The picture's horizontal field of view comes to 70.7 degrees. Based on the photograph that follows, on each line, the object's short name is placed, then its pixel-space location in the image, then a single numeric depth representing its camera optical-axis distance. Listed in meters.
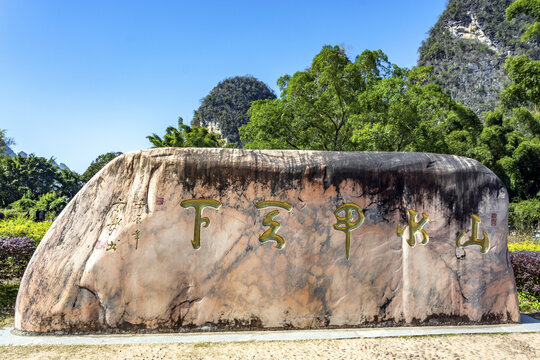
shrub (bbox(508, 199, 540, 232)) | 15.09
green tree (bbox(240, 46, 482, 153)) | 10.79
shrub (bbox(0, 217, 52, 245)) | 6.48
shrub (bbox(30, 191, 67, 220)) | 18.77
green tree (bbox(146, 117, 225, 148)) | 22.95
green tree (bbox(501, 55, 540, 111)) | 9.26
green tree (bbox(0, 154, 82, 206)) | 25.27
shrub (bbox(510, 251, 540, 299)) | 5.51
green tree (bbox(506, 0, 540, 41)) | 9.61
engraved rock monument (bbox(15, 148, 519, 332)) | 3.85
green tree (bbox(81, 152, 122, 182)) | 29.00
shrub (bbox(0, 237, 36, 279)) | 5.60
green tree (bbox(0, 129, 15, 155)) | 33.66
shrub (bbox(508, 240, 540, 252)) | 7.44
